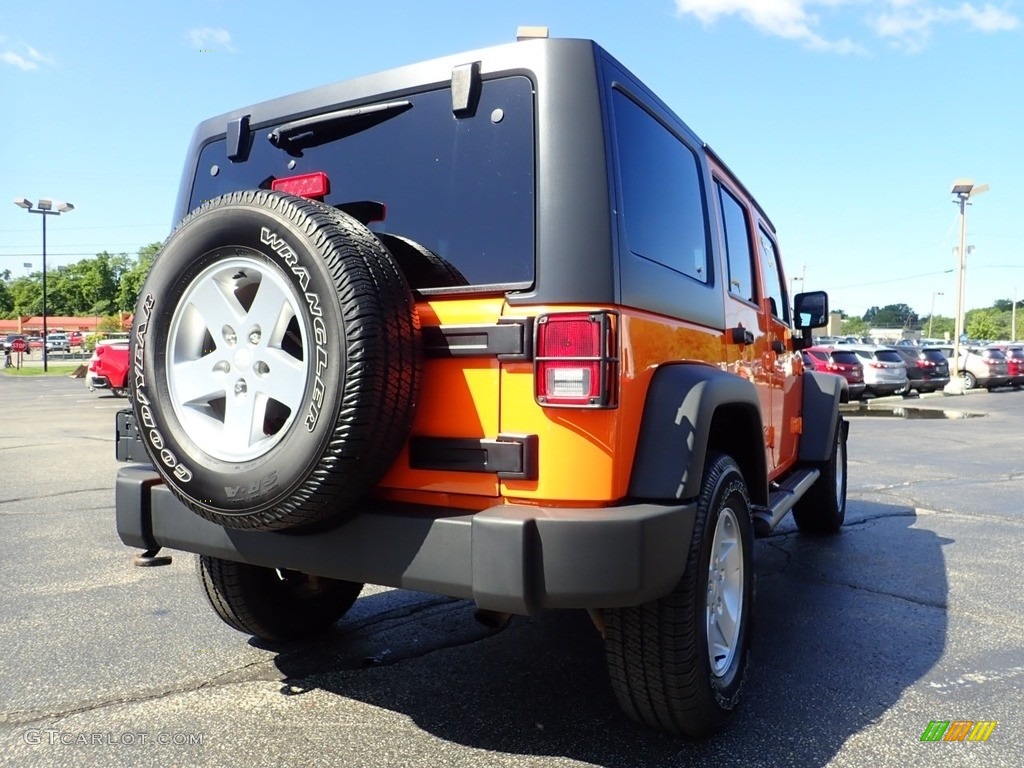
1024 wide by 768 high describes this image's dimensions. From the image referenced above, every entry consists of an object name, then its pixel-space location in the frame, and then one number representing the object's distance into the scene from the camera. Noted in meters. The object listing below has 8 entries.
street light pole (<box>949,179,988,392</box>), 24.22
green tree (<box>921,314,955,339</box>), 136.88
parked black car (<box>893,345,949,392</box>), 23.14
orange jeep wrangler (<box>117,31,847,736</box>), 2.14
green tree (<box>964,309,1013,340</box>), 122.75
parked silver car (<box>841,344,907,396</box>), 20.91
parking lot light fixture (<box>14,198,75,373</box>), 35.44
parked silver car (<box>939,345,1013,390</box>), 25.34
